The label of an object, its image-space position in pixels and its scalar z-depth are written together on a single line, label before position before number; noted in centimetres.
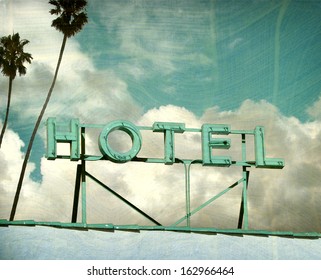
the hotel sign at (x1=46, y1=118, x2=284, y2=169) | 1867
